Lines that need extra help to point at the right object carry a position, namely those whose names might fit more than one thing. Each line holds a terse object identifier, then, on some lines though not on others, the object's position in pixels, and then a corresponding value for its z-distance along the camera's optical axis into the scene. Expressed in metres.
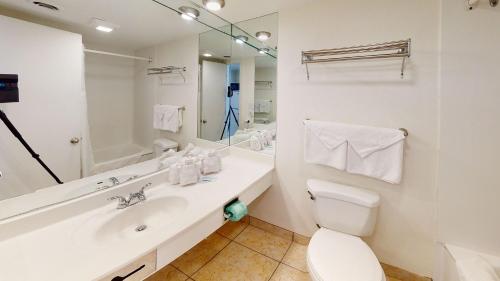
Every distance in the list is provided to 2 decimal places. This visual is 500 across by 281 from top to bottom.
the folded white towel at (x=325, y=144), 1.57
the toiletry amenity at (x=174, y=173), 1.55
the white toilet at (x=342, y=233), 1.14
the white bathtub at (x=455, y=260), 1.22
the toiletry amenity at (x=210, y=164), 1.77
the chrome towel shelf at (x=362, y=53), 1.33
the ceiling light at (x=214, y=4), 1.63
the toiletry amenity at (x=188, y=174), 1.54
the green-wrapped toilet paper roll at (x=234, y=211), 1.32
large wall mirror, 0.98
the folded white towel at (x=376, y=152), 1.40
